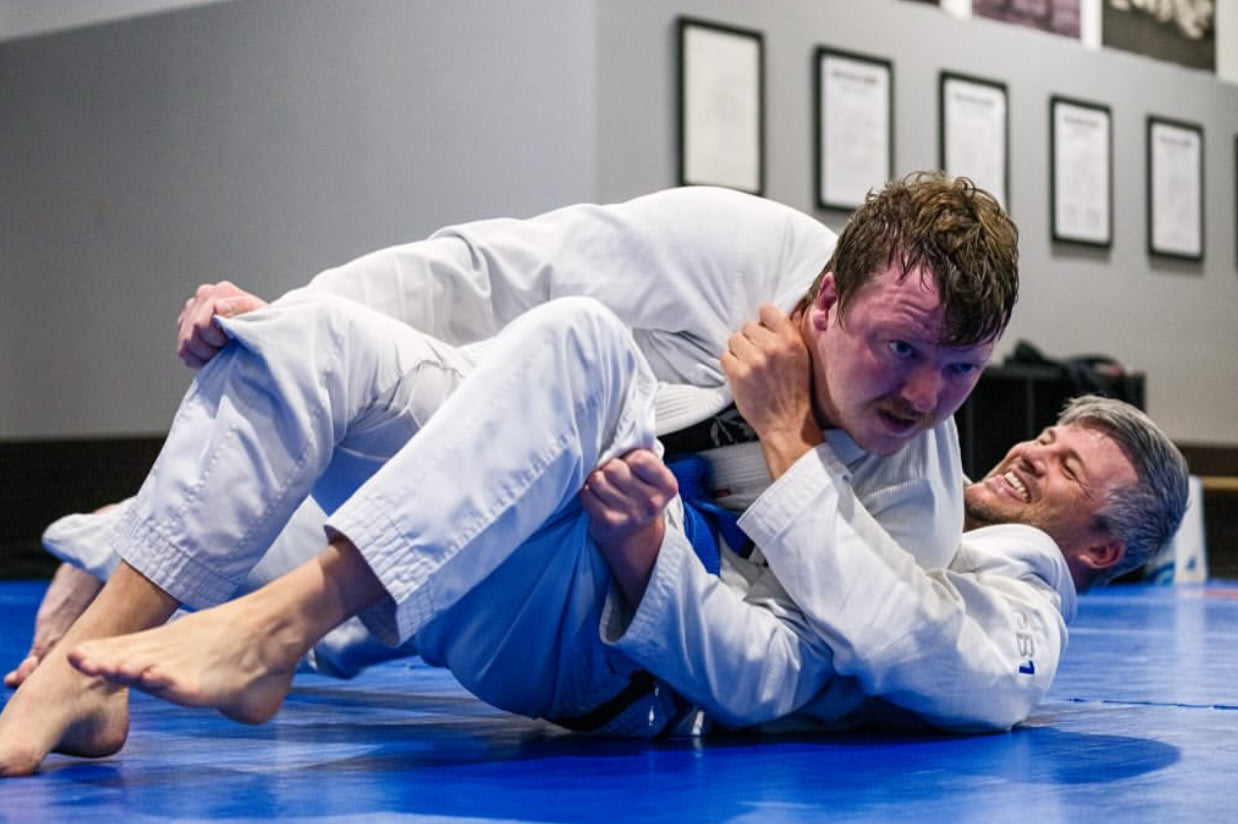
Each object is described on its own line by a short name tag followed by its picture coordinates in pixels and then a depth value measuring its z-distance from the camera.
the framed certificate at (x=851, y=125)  7.23
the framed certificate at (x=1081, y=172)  8.31
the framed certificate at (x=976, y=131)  7.77
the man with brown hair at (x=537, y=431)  1.77
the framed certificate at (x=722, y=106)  6.68
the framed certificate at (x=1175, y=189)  8.82
